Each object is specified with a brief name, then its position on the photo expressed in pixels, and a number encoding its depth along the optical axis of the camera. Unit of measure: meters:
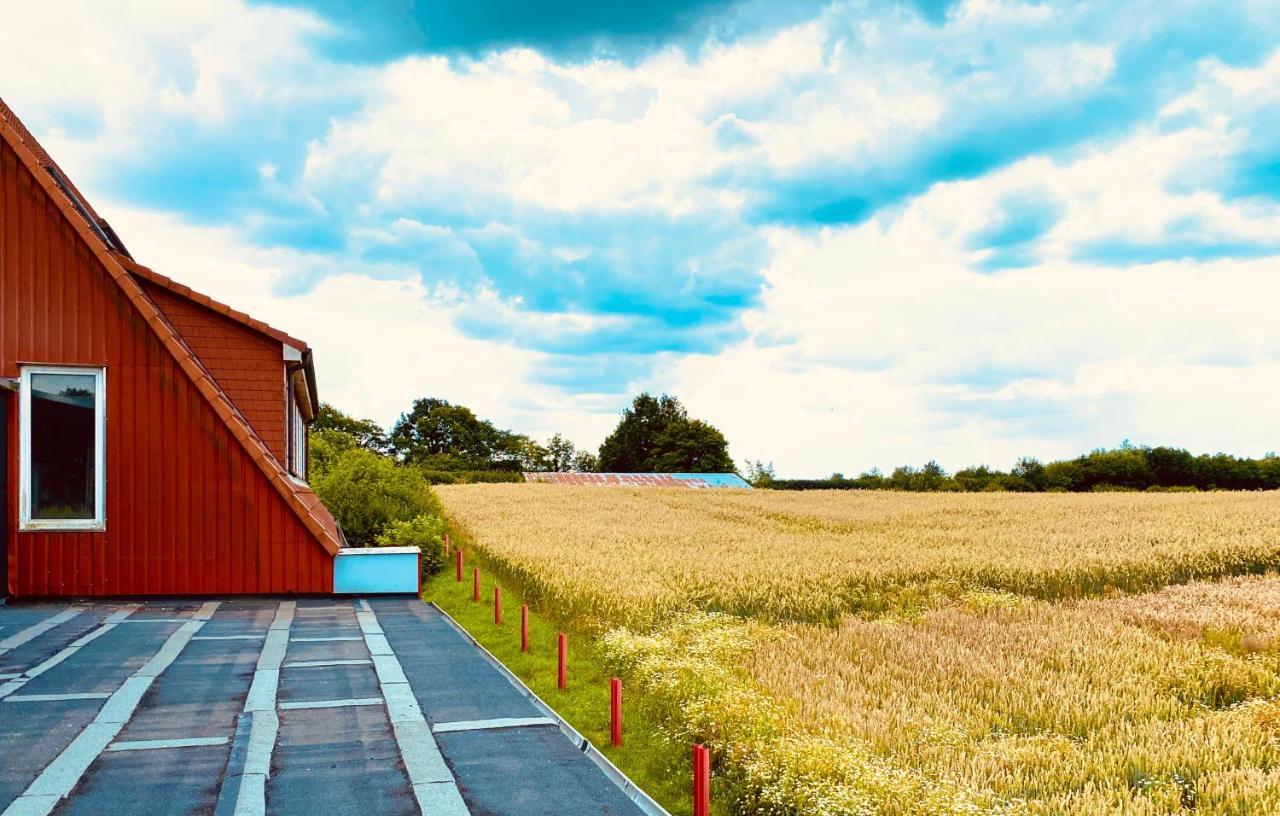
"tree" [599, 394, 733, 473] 106.56
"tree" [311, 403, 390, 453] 85.00
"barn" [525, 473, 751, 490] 77.31
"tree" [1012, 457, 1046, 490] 67.56
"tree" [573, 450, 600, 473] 126.00
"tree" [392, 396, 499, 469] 105.94
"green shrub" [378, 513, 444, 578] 21.91
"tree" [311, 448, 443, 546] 24.59
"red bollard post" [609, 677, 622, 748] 9.24
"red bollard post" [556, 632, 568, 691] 11.19
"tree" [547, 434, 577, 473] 127.88
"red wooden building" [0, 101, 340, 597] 17.33
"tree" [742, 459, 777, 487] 76.31
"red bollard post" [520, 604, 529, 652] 13.13
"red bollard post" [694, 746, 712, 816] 6.92
